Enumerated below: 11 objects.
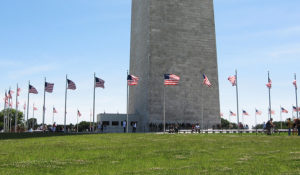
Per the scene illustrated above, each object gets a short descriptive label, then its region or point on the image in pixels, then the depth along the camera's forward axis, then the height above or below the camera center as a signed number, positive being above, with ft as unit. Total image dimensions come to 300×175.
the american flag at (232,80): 137.28 +14.14
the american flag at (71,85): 149.32 +13.24
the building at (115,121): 202.49 -4.25
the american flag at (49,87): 154.92 +12.83
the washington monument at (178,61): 193.98 +32.11
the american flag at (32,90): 165.97 +12.28
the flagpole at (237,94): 150.82 +9.11
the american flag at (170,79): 131.13 +13.96
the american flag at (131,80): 134.14 +13.94
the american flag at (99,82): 145.07 +13.99
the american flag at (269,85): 149.38 +13.08
